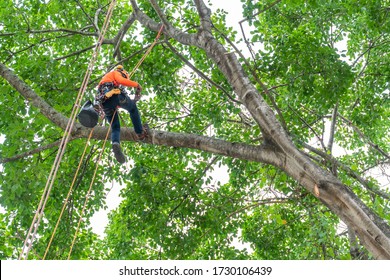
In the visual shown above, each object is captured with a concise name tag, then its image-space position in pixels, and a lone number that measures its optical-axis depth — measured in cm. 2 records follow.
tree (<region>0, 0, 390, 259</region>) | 1245
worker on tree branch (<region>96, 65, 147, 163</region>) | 1153
